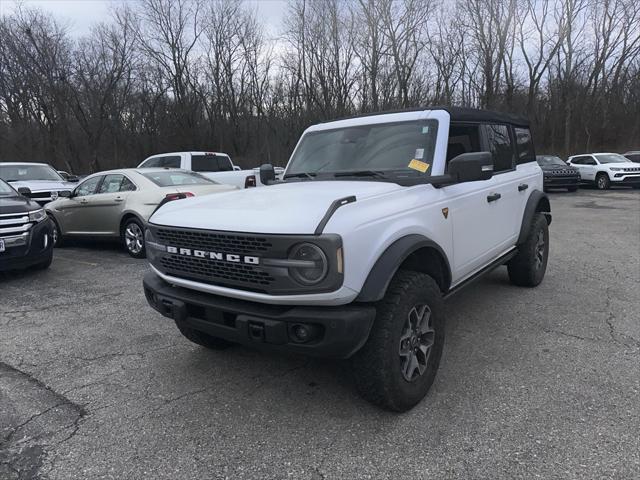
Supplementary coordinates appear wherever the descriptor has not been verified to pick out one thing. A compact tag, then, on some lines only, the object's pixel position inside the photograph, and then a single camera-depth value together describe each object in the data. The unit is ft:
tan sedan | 24.71
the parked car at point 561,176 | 64.18
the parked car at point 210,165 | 36.52
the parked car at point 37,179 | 35.94
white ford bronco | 8.13
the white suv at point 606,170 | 65.72
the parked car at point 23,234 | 20.16
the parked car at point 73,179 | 41.84
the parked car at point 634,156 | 73.95
